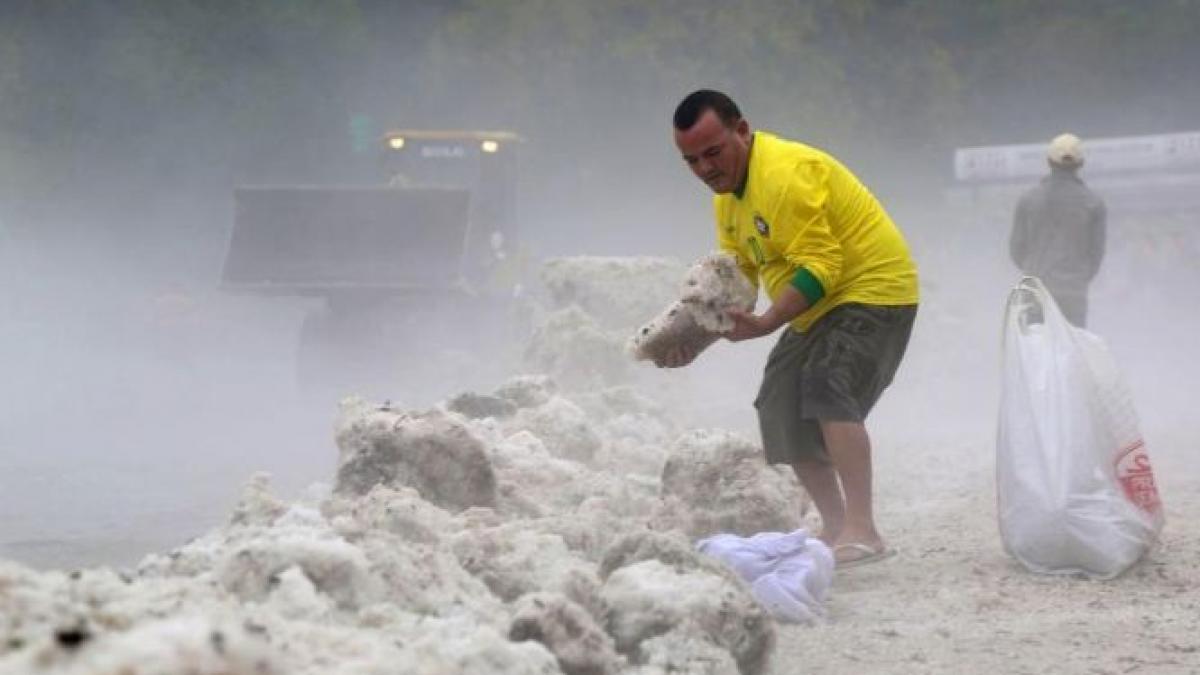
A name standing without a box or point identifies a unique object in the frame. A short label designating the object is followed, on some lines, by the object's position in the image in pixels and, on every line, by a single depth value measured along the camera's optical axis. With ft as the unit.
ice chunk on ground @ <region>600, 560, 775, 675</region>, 26.68
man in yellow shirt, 36.01
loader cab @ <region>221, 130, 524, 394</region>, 109.70
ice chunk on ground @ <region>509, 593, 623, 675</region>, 23.79
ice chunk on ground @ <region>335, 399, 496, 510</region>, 37.29
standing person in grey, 62.90
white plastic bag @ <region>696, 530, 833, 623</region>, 33.09
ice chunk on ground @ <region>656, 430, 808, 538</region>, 39.63
